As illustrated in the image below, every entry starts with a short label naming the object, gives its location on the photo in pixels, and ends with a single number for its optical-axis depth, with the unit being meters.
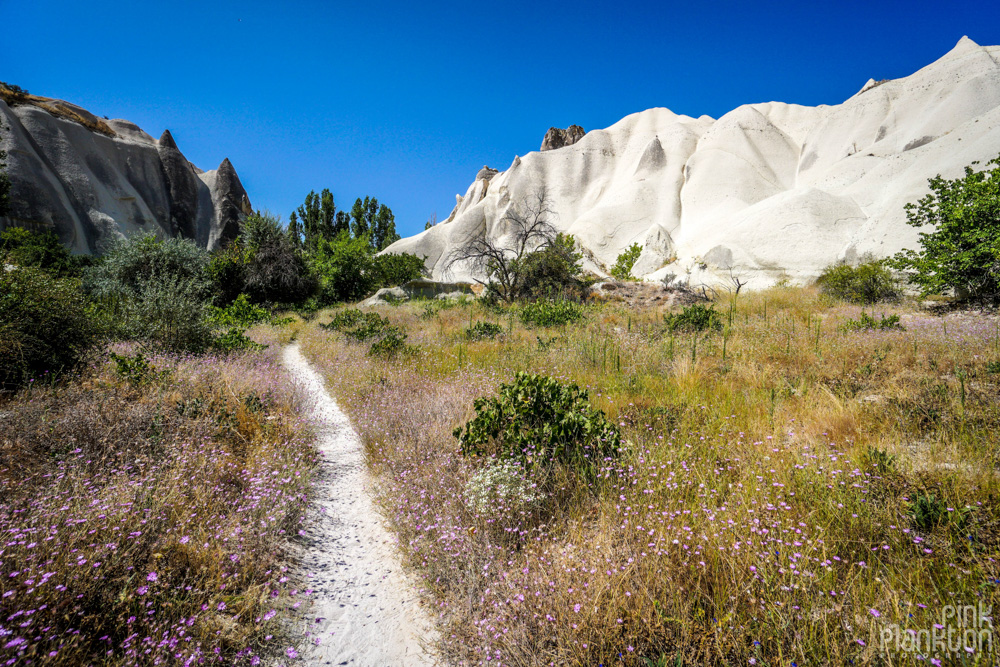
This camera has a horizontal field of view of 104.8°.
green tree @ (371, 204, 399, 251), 71.38
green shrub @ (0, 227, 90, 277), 24.78
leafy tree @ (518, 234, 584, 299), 19.75
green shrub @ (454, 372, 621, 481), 3.45
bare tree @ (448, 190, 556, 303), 21.12
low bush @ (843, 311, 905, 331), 7.86
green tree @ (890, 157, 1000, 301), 10.33
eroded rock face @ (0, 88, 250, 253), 37.00
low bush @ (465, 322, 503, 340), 11.09
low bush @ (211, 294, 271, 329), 16.91
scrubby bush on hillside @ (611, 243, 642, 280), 37.22
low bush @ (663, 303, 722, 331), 9.48
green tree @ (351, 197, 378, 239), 68.81
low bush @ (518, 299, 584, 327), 12.13
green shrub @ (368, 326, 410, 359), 9.28
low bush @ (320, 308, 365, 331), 14.98
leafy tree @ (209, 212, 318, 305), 26.48
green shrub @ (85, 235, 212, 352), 7.98
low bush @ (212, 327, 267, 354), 9.52
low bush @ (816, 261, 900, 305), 13.86
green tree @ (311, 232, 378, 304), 33.31
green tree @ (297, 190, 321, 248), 62.63
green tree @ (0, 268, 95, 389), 4.60
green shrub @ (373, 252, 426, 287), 37.62
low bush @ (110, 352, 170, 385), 5.03
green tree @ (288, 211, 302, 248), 65.78
